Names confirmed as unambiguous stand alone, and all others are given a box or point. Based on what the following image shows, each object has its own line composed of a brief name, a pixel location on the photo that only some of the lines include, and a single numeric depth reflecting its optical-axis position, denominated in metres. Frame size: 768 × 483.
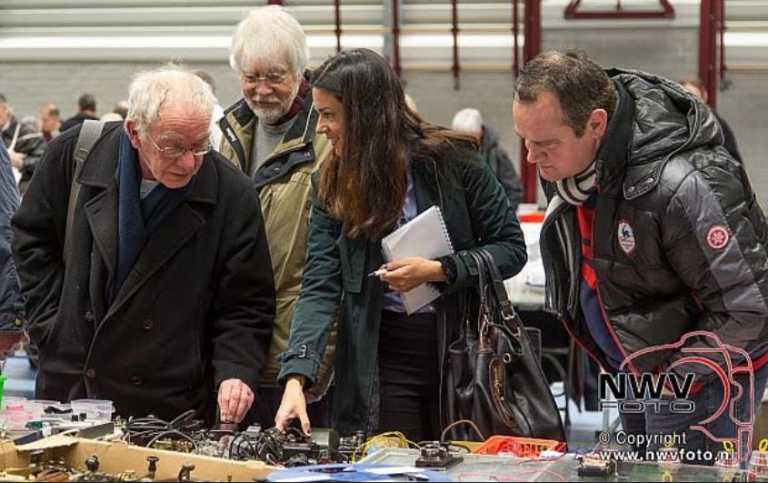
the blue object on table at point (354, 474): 2.10
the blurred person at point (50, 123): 10.37
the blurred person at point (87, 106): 9.64
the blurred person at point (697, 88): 5.63
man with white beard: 3.32
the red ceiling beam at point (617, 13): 10.68
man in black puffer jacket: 2.59
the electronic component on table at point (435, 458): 2.28
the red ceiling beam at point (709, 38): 10.52
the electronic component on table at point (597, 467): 2.17
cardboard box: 2.27
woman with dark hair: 3.05
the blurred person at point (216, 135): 3.66
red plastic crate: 2.50
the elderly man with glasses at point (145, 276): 3.01
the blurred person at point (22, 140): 8.70
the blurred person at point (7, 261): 3.33
